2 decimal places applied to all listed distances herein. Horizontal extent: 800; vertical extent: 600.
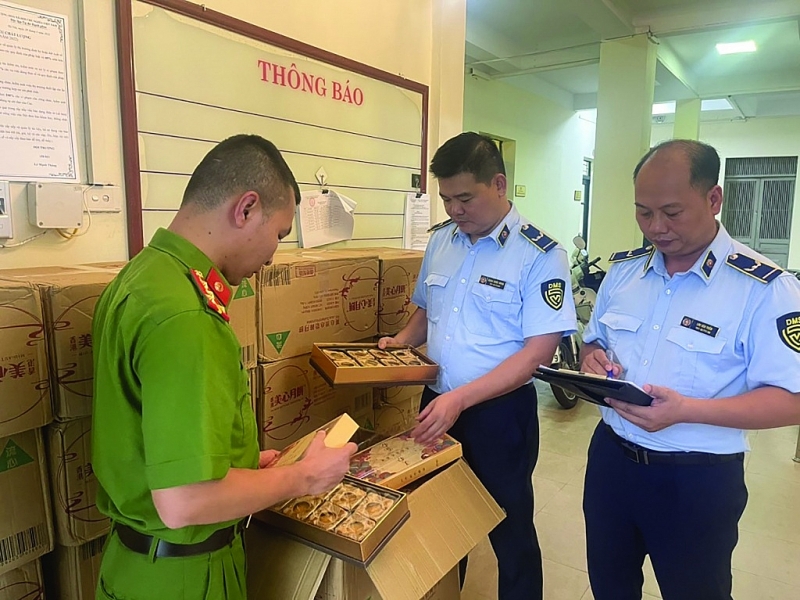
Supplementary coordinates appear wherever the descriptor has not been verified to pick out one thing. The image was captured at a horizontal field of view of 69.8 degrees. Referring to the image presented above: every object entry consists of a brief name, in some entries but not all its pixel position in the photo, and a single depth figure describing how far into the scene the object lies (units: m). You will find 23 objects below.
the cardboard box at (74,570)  1.29
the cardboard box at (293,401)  1.60
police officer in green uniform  0.85
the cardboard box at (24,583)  1.18
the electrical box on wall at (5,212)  1.36
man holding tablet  1.23
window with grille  9.45
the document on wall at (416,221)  2.70
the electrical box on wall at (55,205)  1.41
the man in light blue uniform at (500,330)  1.65
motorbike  4.18
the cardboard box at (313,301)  1.58
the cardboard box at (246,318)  1.47
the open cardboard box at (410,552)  1.22
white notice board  1.67
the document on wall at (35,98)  1.35
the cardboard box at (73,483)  1.21
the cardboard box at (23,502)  1.14
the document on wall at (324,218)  2.18
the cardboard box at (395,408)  2.06
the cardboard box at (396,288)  2.03
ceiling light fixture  5.72
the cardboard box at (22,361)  1.09
